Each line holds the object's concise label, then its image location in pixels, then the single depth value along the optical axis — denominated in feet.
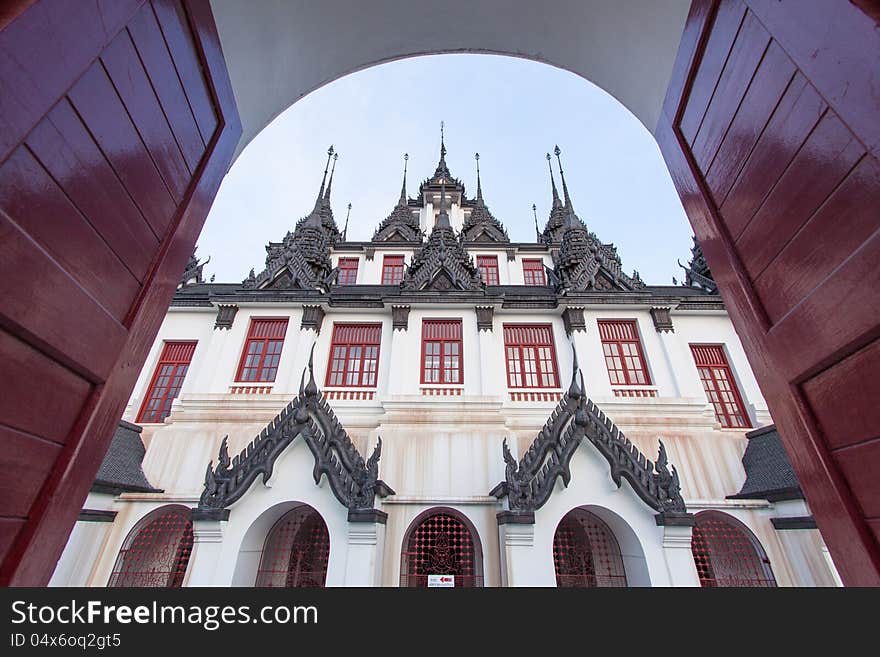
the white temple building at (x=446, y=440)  24.82
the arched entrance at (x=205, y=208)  4.09
